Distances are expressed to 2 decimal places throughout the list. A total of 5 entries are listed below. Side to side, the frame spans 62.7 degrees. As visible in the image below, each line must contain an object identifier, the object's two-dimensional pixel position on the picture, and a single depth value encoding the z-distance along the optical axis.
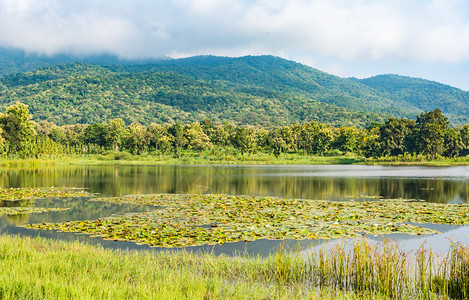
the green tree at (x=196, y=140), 110.19
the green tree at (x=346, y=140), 109.69
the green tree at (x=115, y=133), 118.31
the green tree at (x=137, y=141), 110.75
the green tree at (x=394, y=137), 90.75
